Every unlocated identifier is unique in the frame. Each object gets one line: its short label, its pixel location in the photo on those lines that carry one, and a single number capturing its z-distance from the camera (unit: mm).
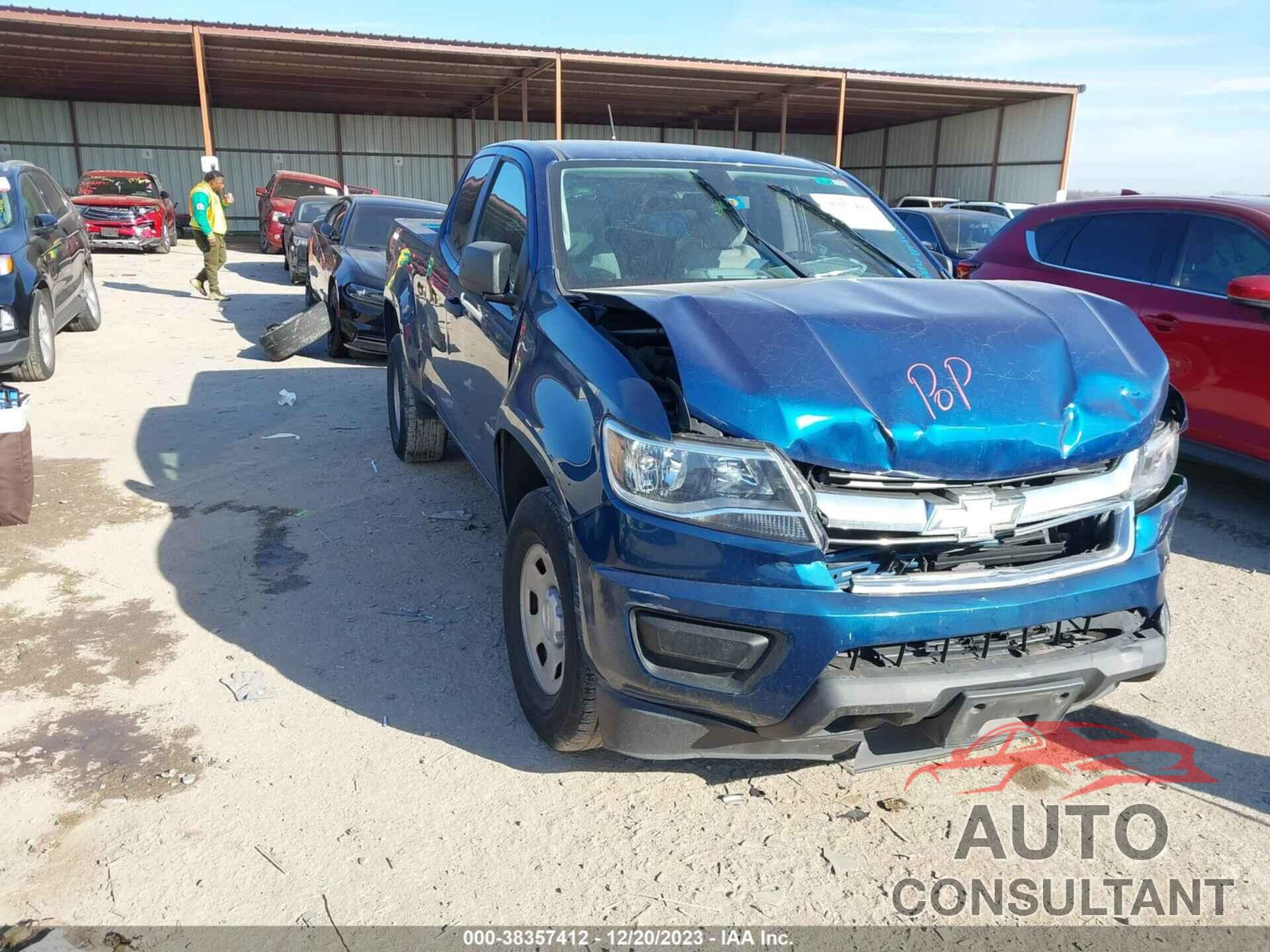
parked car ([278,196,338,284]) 15164
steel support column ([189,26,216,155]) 19406
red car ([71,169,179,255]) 19469
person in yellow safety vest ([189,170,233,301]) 13008
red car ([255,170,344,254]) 20859
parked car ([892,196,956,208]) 22261
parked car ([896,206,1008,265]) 11688
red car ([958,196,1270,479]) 4891
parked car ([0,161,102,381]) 7570
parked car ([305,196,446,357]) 9016
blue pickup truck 2262
